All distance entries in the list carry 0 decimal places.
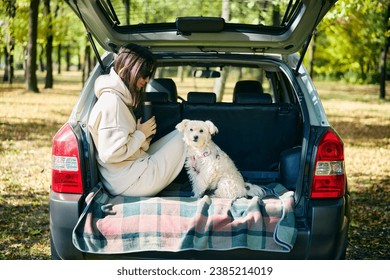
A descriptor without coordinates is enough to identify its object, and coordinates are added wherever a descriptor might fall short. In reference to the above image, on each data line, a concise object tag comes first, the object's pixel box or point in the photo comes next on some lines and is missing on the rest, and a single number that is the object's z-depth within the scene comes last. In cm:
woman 362
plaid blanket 328
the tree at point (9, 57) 2007
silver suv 330
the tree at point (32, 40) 2311
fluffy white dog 399
